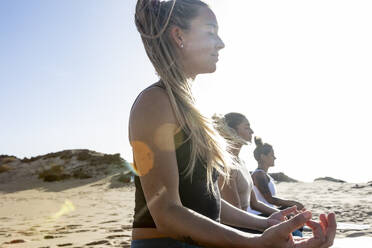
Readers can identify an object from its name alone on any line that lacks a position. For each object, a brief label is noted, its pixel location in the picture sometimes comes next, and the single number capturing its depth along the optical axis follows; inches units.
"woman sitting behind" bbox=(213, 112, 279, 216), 137.6
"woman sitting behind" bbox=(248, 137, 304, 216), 201.3
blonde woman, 48.7
